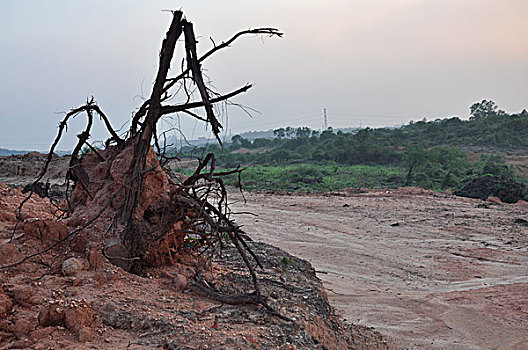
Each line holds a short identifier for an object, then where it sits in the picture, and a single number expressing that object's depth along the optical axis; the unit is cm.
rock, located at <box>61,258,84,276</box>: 273
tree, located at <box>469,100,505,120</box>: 5662
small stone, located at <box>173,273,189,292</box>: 313
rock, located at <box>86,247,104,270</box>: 287
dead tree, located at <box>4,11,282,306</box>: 300
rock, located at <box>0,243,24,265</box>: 265
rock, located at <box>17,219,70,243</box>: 300
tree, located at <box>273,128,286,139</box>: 6556
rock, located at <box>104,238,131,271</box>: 302
